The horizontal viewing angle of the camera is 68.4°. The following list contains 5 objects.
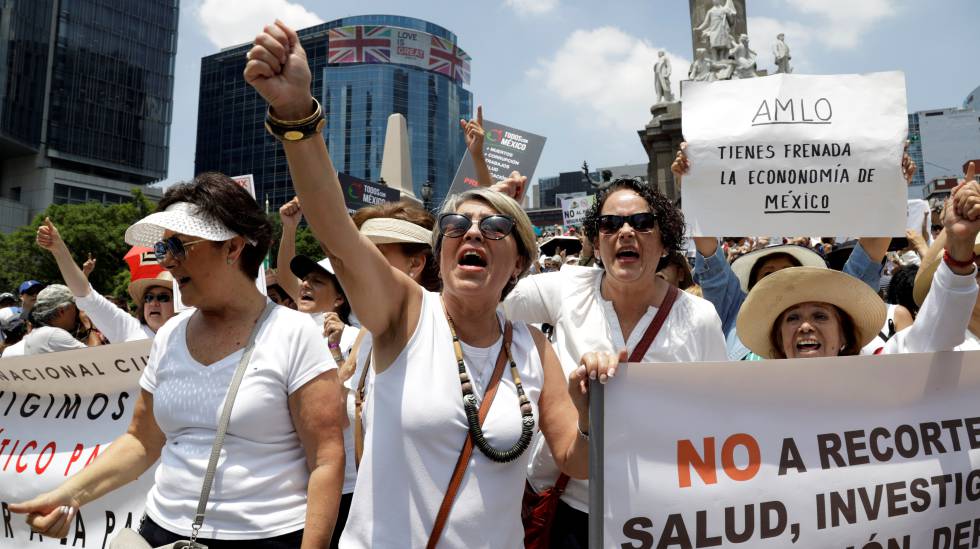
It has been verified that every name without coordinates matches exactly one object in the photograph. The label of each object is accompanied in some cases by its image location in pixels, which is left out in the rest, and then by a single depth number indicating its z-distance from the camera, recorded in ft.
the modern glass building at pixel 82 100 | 228.84
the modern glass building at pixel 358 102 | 347.77
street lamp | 87.03
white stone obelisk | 121.39
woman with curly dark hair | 8.32
